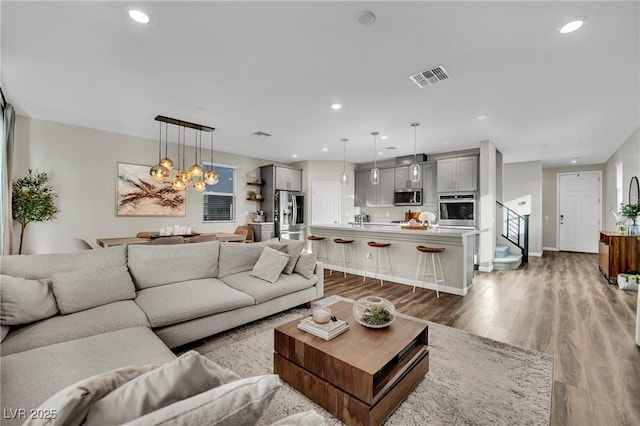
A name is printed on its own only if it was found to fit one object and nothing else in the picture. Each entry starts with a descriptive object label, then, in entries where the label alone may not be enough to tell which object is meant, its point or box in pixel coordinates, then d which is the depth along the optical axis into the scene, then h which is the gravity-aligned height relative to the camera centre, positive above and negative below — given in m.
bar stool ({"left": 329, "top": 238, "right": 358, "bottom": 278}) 5.55 -0.85
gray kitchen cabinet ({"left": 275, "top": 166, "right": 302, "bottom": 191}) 7.43 +0.93
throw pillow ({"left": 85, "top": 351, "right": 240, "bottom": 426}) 0.72 -0.50
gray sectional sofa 1.47 -0.79
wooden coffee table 1.63 -1.02
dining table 4.35 -0.45
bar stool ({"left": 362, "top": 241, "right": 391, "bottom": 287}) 5.02 -0.90
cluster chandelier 4.34 +0.73
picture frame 5.32 +0.36
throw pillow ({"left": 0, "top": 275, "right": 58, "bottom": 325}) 1.92 -0.64
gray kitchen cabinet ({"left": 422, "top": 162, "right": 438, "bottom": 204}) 6.91 +0.75
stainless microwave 7.18 +0.42
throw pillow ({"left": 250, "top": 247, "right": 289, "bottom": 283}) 3.29 -0.63
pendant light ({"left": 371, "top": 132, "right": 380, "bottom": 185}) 4.81 +0.72
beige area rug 1.77 -1.26
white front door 8.19 +0.07
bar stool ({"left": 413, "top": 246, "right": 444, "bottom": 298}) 4.16 -0.75
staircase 6.11 -0.65
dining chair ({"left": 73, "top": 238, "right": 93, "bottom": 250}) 3.63 -0.42
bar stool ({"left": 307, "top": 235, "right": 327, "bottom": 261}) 5.94 -0.75
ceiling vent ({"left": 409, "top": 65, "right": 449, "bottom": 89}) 2.88 +1.47
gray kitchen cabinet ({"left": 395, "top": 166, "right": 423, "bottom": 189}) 7.25 +0.89
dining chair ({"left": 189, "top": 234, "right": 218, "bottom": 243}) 4.33 -0.41
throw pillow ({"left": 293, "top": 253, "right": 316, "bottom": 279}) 3.57 -0.68
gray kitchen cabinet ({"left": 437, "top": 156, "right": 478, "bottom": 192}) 6.13 +0.89
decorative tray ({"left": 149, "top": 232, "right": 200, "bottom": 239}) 4.83 -0.41
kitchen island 4.23 -0.66
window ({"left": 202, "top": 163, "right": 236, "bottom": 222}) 6.66 +0.37
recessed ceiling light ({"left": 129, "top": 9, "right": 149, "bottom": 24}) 2.09 +1.50
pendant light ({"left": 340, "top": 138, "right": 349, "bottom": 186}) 5.29 +1.49
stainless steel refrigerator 7.28 -0.03
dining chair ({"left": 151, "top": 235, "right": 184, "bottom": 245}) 3.96 -0.40
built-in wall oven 6.15 +0.09
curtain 3.65 +0.48
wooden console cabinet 4.65 -0.71
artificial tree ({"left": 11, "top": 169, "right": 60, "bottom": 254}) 4.06 +0.18
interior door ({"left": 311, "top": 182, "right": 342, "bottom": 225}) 7.92 +0.29
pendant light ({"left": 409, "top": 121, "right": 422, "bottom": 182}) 4.52 +0.66
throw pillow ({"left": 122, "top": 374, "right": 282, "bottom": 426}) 0.64 -0.47
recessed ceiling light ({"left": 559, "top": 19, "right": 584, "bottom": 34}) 2.15 +1.47
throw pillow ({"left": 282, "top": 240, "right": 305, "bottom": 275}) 3.54 -0.52
